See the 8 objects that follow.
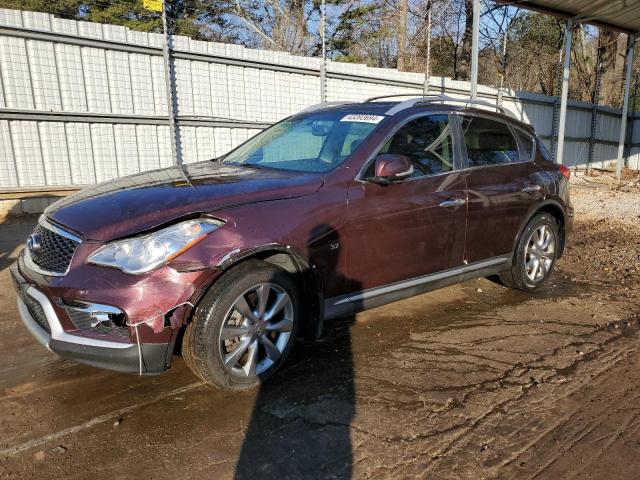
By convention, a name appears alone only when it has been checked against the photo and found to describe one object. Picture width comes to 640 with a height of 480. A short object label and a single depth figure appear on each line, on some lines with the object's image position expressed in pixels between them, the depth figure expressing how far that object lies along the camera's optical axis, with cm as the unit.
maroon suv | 278
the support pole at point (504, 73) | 1565
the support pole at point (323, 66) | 1082
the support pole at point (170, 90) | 910
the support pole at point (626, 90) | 1508
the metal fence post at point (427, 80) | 1344
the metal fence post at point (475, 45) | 959
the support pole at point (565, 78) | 1239
